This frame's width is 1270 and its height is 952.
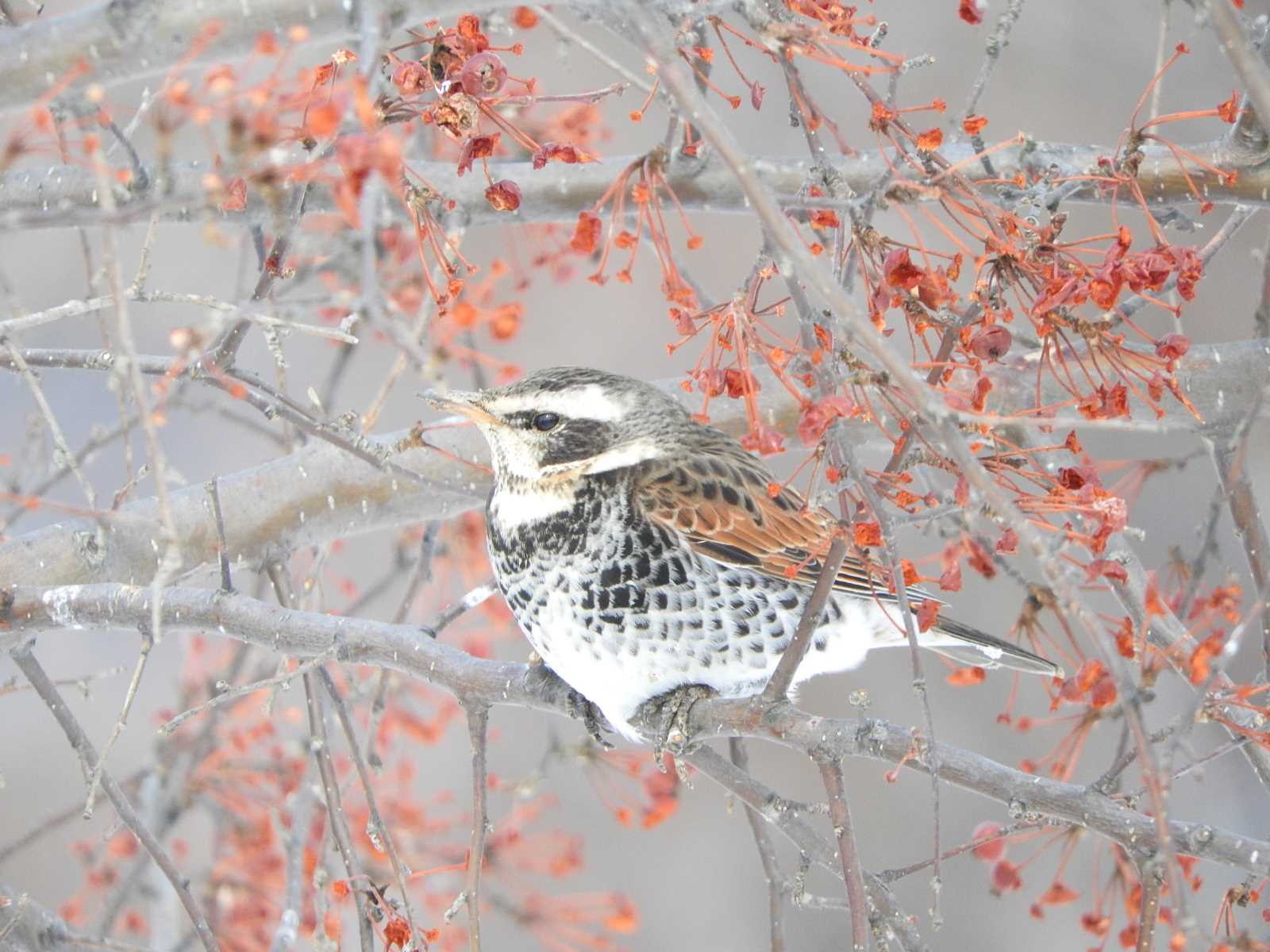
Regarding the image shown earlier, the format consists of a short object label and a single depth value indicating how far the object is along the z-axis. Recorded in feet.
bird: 22.26
